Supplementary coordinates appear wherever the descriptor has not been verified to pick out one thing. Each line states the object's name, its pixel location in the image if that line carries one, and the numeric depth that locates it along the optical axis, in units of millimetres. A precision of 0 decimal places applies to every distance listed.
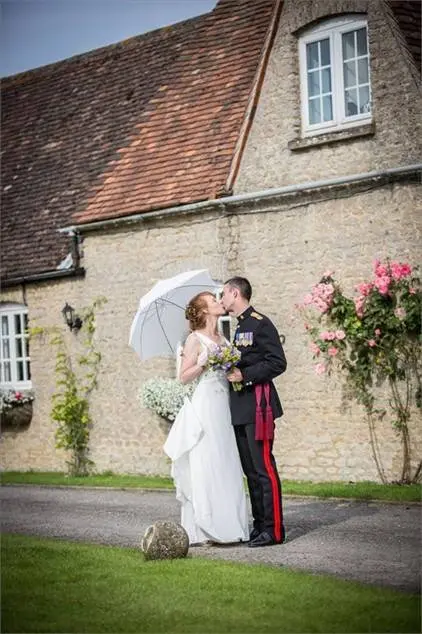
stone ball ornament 9227
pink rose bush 14312
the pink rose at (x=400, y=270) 14227
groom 9742
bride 10000
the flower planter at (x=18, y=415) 20031
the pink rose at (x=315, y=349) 15188
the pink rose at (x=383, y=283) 14297
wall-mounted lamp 18969
